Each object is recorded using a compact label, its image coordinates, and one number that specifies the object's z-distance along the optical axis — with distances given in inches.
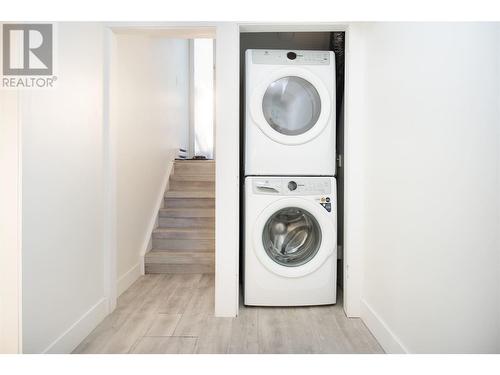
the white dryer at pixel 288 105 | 84.9
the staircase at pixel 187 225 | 117.3
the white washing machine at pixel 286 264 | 84.2
